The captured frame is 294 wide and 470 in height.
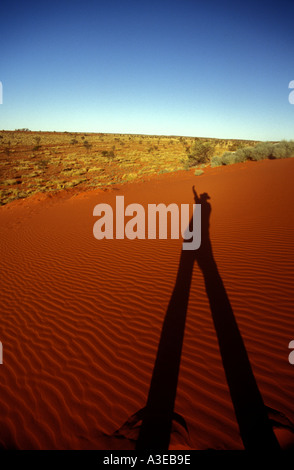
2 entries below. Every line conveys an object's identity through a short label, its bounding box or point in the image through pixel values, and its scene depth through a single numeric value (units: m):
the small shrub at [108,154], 35.08
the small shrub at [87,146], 43.79
